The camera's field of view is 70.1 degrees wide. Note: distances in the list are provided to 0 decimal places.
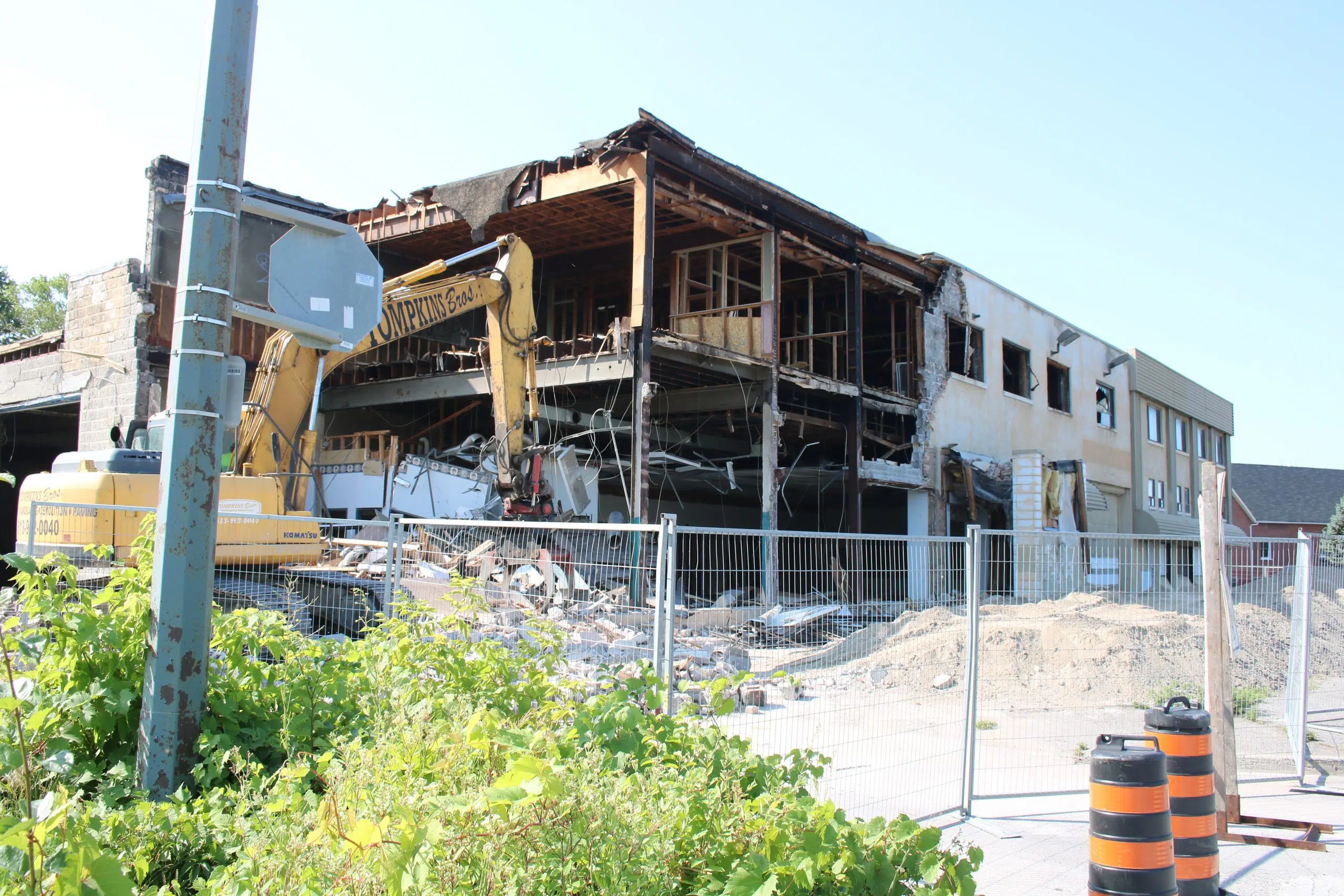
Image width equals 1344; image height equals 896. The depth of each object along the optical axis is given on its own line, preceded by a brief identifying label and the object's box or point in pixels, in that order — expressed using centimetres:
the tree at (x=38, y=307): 5119
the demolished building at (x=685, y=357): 1852
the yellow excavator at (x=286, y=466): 1021
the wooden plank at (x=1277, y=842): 602
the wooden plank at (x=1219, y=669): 629
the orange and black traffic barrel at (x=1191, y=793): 510
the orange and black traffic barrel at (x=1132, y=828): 436
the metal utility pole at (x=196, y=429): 346
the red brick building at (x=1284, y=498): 5894
